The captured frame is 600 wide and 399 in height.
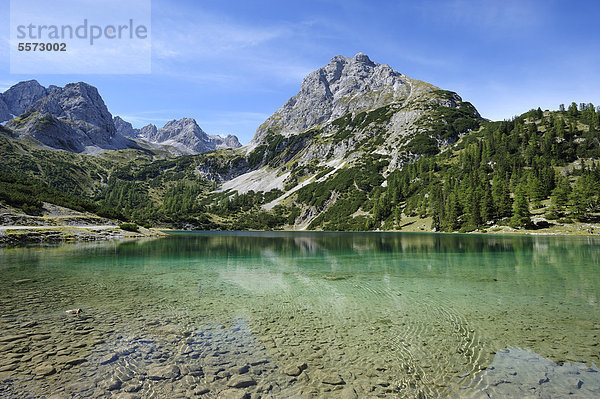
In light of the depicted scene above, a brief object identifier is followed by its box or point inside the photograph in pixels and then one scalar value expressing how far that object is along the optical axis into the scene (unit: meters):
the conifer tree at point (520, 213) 110.44
